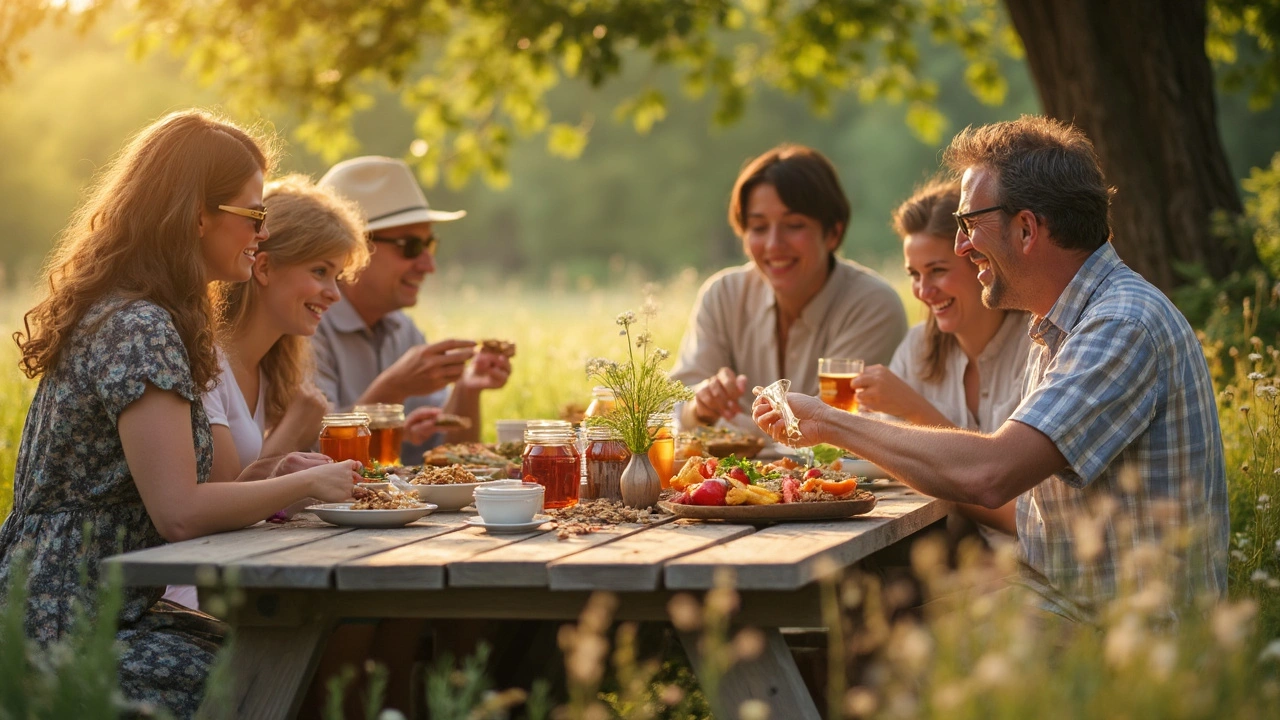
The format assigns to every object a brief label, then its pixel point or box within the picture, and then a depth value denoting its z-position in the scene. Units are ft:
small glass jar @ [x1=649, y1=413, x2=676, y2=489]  11.75
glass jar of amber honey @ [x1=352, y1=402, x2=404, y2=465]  13.57
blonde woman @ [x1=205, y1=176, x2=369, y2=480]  13.35
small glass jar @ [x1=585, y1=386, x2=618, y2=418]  12.40
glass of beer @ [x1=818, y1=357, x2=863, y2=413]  13.55
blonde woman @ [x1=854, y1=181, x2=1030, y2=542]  14.66
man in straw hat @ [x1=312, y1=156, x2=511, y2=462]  17.81
